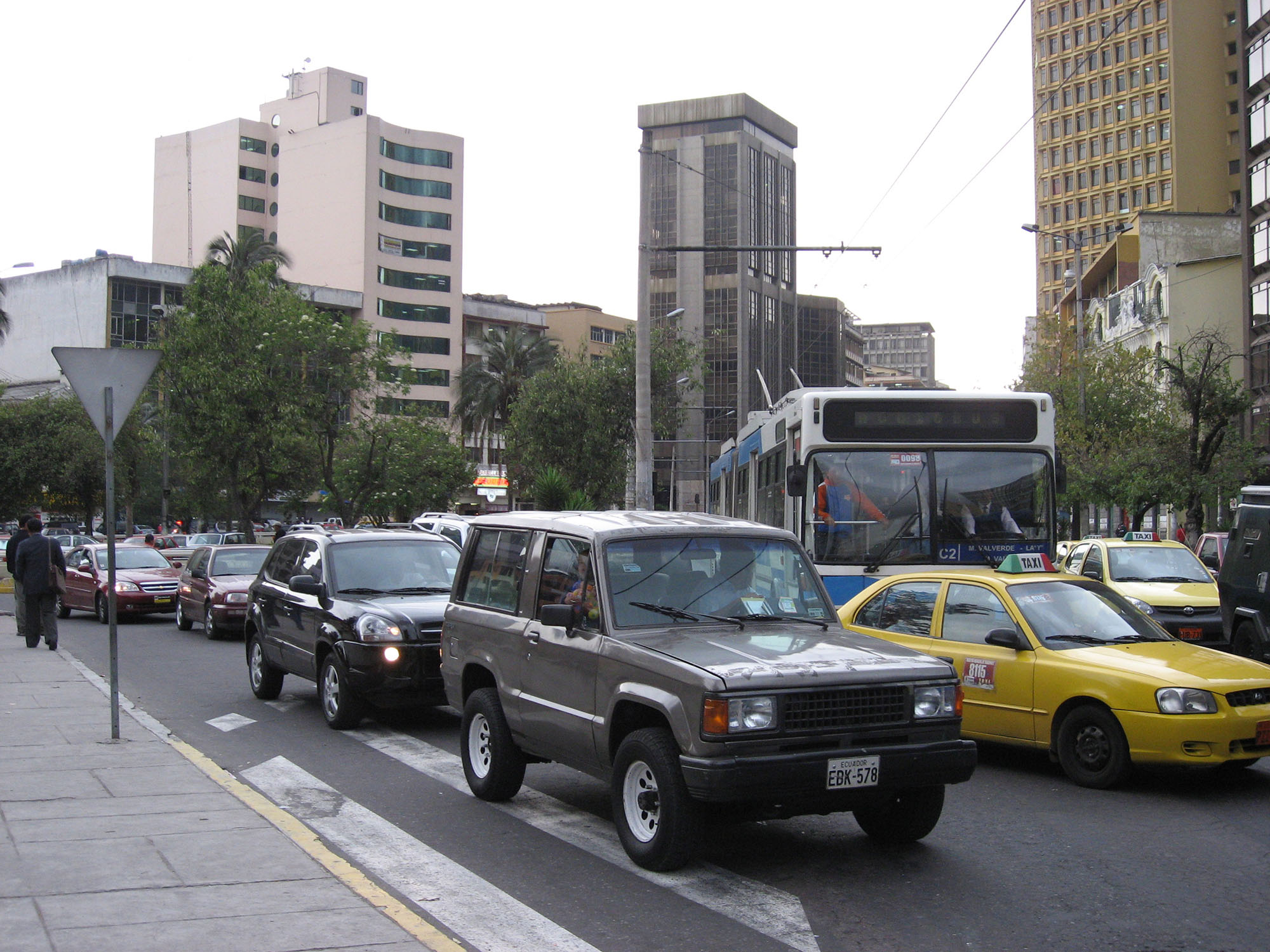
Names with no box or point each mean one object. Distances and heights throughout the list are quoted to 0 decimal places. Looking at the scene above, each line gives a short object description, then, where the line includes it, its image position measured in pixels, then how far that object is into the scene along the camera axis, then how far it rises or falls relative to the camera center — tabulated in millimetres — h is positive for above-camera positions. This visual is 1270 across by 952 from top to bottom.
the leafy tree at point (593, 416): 42438 +2494
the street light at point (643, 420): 20641 +1144
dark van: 12875 -922
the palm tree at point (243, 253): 61344 +11997
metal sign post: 9188 +770
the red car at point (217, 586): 19609 -1659
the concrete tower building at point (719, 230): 101500 +21683
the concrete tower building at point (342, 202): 92250 +21821
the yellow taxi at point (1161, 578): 16047 -1198
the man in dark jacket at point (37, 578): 17078 -1315
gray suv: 5719 -989
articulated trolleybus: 11828 +101
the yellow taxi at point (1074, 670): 7797 -1194
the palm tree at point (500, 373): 61156 +5740
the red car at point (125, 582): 23406 -1889
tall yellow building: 92438 +30683
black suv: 10203 -1157
